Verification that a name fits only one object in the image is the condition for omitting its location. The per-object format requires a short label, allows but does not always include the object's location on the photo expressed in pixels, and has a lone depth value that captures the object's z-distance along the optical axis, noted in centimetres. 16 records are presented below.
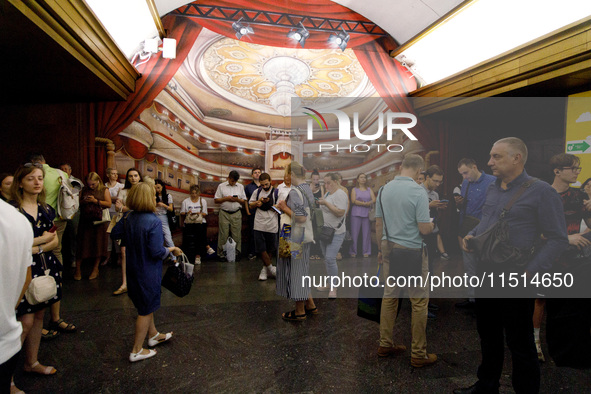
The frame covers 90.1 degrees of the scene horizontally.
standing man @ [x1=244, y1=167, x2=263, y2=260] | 536
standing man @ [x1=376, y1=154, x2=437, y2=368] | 213
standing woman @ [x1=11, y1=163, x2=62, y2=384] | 194
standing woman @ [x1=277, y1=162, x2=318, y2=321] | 246
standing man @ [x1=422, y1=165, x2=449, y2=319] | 234
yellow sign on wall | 261
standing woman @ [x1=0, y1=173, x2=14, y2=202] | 266
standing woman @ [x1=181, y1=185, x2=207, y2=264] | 499
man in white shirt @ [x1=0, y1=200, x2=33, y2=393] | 102
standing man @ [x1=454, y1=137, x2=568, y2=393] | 169
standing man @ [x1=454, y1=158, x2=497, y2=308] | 221
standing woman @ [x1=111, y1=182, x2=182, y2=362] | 213
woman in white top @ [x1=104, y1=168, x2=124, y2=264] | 441
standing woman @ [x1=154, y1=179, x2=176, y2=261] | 367
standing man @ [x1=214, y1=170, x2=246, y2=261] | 516
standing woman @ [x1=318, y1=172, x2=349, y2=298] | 230
